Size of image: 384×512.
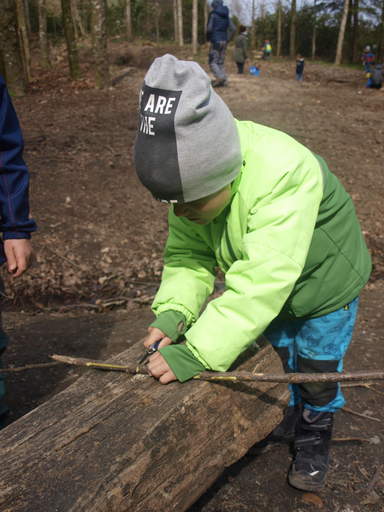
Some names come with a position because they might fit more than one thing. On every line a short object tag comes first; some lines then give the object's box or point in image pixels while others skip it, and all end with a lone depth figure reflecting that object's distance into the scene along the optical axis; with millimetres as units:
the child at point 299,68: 15305
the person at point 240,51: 14625
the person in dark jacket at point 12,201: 1989
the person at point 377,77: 13594
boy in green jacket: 1469
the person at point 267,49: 23425
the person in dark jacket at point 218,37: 11875
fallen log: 1233
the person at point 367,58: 19453
